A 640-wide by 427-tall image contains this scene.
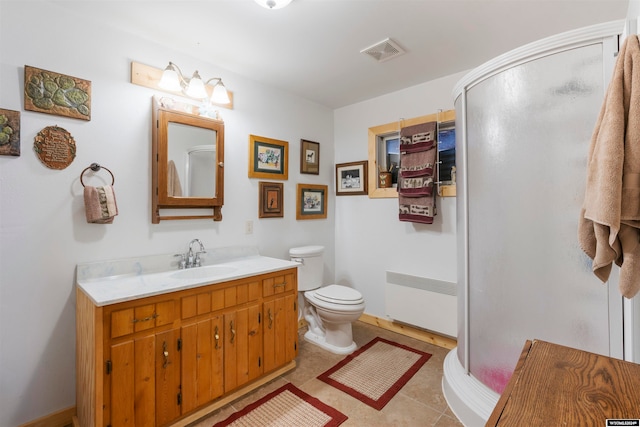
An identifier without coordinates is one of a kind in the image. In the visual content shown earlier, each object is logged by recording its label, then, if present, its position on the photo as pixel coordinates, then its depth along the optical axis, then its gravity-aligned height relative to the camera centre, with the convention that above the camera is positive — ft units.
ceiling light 5.00 +3.68
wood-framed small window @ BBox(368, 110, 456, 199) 9.05 +2.01
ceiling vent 6.53 +3.84
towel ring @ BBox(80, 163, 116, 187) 5.57 +0.94
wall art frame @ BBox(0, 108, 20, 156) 4.78 +1.39
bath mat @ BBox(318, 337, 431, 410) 6.23 -3.83
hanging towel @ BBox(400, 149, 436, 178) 7.96 +1.43
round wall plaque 5.12 +1.25
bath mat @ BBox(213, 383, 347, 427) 5.35 -3.84
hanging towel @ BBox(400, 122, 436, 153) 8.03 +2.18
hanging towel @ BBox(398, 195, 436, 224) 8.03 +0.12
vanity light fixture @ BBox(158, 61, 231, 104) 6.11 +2.89
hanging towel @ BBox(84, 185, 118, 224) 5.39 +0.21
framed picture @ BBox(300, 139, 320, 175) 9.68 +1.95
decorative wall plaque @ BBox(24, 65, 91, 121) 5.03 +2.22
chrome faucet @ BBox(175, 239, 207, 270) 6.68 -1.04
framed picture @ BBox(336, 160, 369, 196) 10.00 +1.26
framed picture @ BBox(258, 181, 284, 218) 8.50 +0.43
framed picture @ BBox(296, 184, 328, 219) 9.62 +0.43
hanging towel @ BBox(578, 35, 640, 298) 2.33 +0.29
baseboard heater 7.90 -2.58
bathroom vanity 4.48 -2.24
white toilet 7.65 -2.49
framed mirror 6.40 +1.25
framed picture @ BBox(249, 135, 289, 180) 8.27 +1.69
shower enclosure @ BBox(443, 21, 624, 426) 4.10 +0.03
